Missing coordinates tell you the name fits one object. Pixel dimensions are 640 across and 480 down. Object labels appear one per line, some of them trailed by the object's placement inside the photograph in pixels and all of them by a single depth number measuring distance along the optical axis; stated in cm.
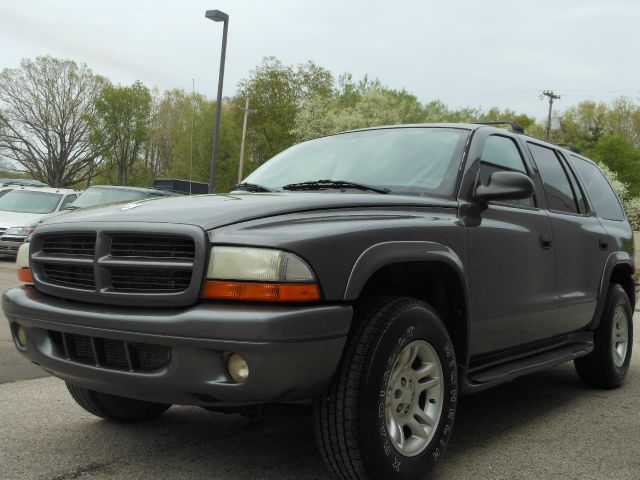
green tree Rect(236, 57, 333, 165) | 5150
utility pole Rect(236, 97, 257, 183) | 4313
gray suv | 268
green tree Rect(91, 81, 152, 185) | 5169
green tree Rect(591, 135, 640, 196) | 6675
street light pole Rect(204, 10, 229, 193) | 1914
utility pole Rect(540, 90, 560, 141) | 5966
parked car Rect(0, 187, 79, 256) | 1516
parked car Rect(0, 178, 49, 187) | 2888
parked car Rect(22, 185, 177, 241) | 1444
